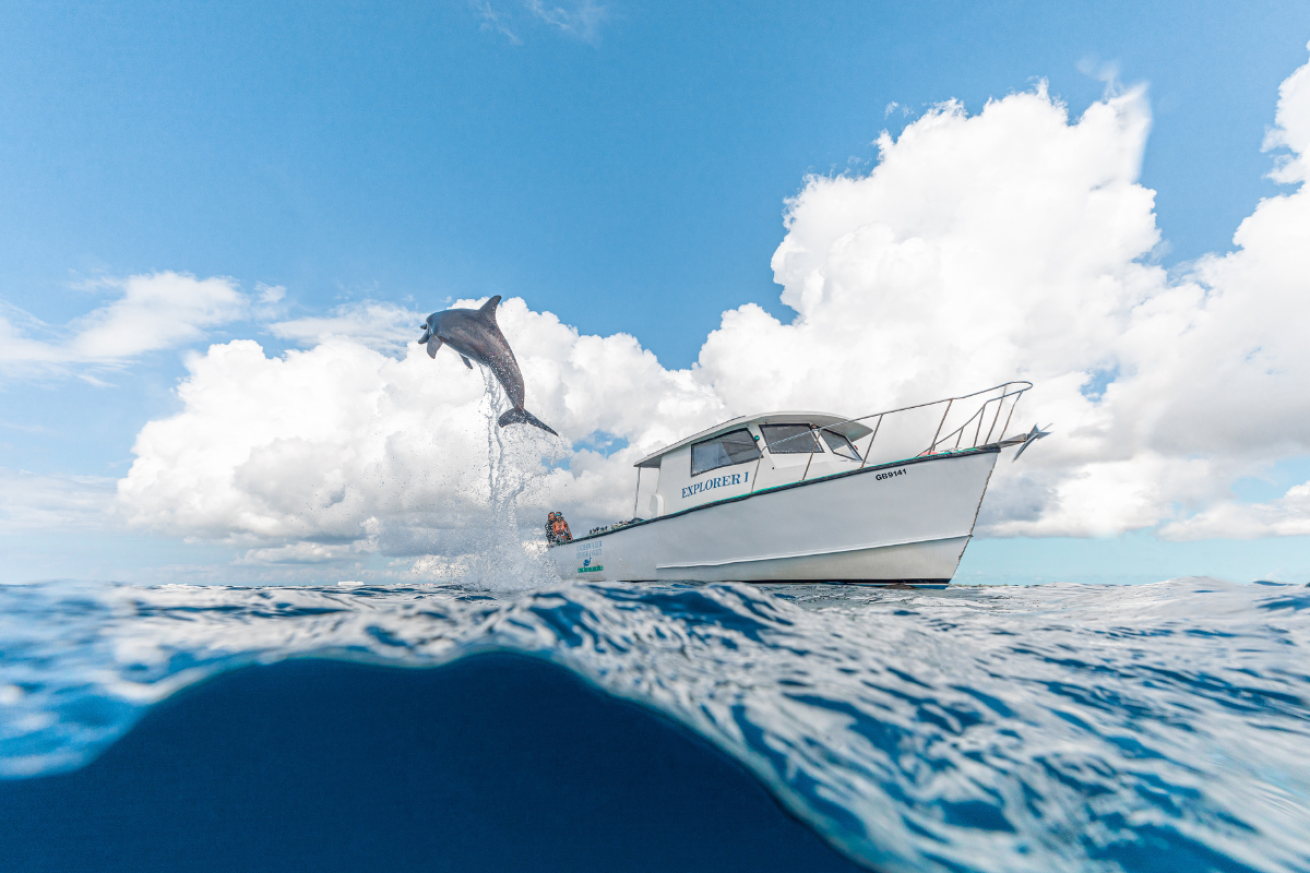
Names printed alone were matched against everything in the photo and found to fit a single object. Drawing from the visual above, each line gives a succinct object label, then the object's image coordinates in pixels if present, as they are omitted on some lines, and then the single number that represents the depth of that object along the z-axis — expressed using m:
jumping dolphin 11.76
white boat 7.94
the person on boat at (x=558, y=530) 13.48
